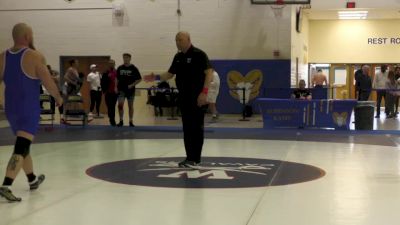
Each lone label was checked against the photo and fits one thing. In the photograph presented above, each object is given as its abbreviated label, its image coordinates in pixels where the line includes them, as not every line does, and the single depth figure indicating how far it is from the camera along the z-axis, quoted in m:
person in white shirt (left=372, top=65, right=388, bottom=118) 17.91
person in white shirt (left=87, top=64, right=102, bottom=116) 18.89
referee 7.16
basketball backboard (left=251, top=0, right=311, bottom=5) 16.88
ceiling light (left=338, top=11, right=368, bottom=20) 23.45
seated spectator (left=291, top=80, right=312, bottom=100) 14.23
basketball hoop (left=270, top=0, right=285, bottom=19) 17.95
